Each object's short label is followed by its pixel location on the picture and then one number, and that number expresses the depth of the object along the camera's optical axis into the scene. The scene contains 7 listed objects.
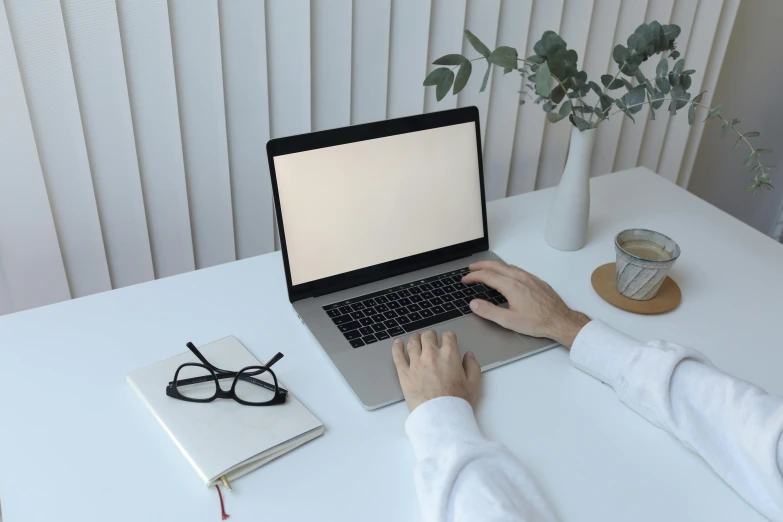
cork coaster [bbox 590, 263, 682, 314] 1.06
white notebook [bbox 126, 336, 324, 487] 0.76
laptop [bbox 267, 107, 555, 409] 0.96
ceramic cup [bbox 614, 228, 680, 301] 1.03
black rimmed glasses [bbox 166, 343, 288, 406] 0.83
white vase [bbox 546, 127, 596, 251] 1.12
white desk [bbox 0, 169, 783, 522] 0.74
